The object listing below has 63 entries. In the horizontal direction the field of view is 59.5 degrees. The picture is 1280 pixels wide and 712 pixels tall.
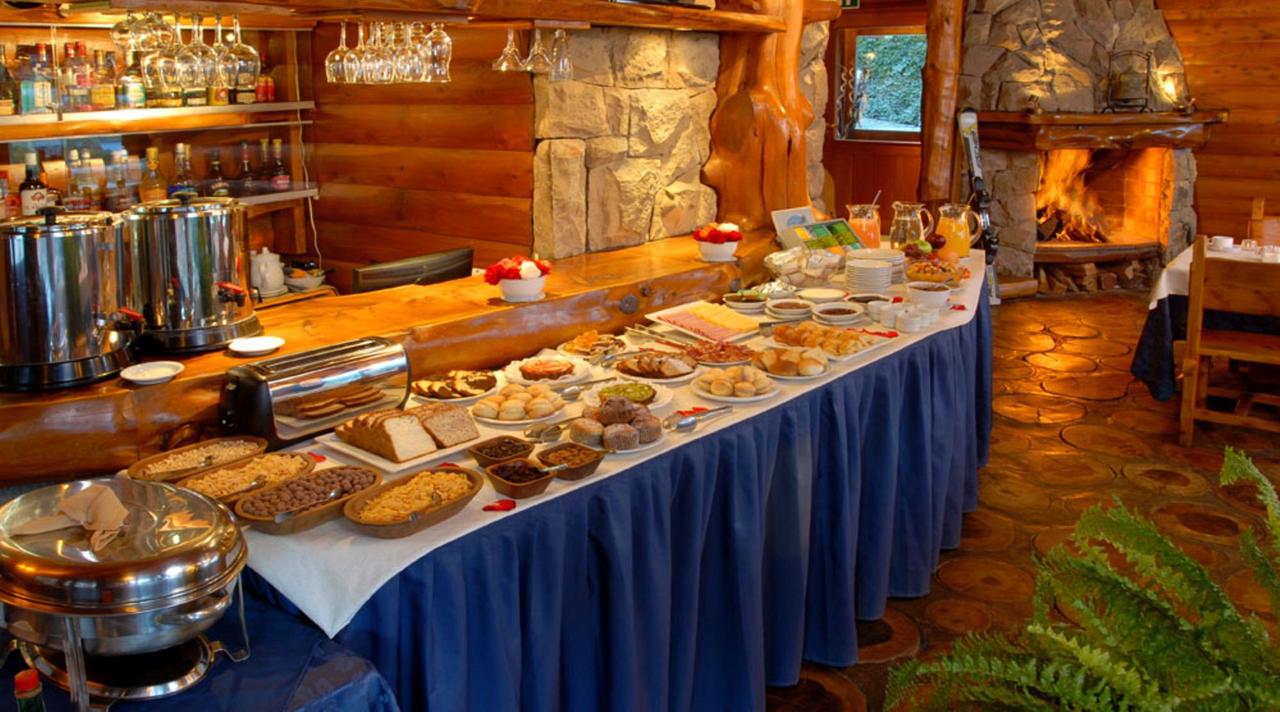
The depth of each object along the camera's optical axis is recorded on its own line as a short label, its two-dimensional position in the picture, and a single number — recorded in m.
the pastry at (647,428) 2.64
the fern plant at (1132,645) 1.07
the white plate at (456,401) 2.97
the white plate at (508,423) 2.82
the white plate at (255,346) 2.76
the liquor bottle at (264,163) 5.15
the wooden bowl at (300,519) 2.15
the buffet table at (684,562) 2.11
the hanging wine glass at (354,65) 3.14
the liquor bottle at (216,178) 4.90
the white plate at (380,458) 2.48
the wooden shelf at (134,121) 4.03
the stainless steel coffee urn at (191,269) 2.63
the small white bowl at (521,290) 3.43
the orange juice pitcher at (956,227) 5.12
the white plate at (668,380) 3.22
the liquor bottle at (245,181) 5.01
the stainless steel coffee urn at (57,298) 2.32
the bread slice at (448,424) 2.63
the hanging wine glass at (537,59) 3.60
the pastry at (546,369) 3.15
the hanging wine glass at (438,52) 3.24
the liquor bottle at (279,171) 5.11
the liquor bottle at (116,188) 4.44
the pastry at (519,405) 2.85
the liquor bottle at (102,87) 4.27
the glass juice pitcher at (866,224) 5.09
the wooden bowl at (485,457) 2.51
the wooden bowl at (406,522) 2.14
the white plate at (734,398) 3.01
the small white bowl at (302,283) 4.78
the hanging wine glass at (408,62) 3.15
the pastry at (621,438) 2.59
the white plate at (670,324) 3.72
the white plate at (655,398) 2.97
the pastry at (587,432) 2.63
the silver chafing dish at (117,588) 1.71
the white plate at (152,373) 2.48
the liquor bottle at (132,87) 4.39
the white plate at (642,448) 2.61
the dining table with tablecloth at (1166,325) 5.49
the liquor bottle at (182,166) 4.77
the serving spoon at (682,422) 2.79
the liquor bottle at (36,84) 3.98
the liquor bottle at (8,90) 3.89
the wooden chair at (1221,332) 4.92
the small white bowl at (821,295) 4.27
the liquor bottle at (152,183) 4.62
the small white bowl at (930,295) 4.15
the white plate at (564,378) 3.13
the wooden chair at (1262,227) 5.41
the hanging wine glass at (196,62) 2.86
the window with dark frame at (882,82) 9.69
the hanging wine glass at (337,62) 3.21
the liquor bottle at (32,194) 4.08
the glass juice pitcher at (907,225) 5.09
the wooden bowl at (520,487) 2.32
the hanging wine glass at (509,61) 3.52
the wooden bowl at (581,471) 2.43
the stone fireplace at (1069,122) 8.48
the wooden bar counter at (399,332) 2.37
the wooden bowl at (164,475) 2.31
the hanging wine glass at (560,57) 3.59
